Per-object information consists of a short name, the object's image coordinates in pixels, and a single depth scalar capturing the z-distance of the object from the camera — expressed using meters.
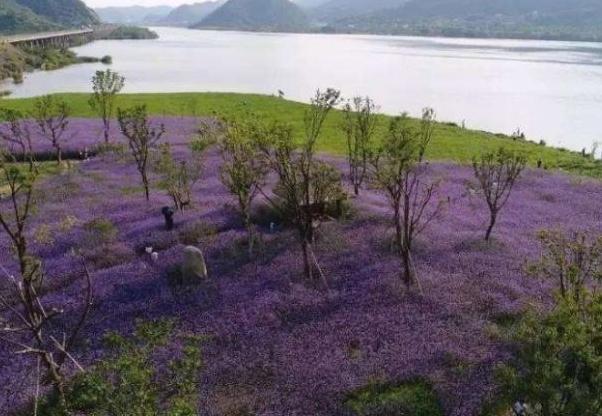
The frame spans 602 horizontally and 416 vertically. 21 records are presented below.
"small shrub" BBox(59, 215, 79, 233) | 28.39
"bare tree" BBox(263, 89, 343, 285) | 23.47
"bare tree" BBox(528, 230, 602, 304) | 15.46
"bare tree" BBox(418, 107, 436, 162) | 24.51
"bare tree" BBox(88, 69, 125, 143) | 49.20
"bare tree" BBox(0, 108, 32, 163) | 37.81
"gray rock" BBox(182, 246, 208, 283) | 23.16
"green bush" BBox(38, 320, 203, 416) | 11.36
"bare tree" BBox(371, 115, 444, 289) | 21.89
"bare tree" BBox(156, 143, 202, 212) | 31.26
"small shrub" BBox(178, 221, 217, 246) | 27.11
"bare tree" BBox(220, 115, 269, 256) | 24.39
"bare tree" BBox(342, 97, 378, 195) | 33.34
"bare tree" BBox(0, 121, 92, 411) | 14.56
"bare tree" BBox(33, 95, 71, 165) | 43.06
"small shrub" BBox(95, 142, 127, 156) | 46.71
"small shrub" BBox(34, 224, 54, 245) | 26.45
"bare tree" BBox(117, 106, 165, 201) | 32.44
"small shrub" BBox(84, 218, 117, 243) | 28.14
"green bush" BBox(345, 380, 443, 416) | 15.77
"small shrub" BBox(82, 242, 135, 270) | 25.52
